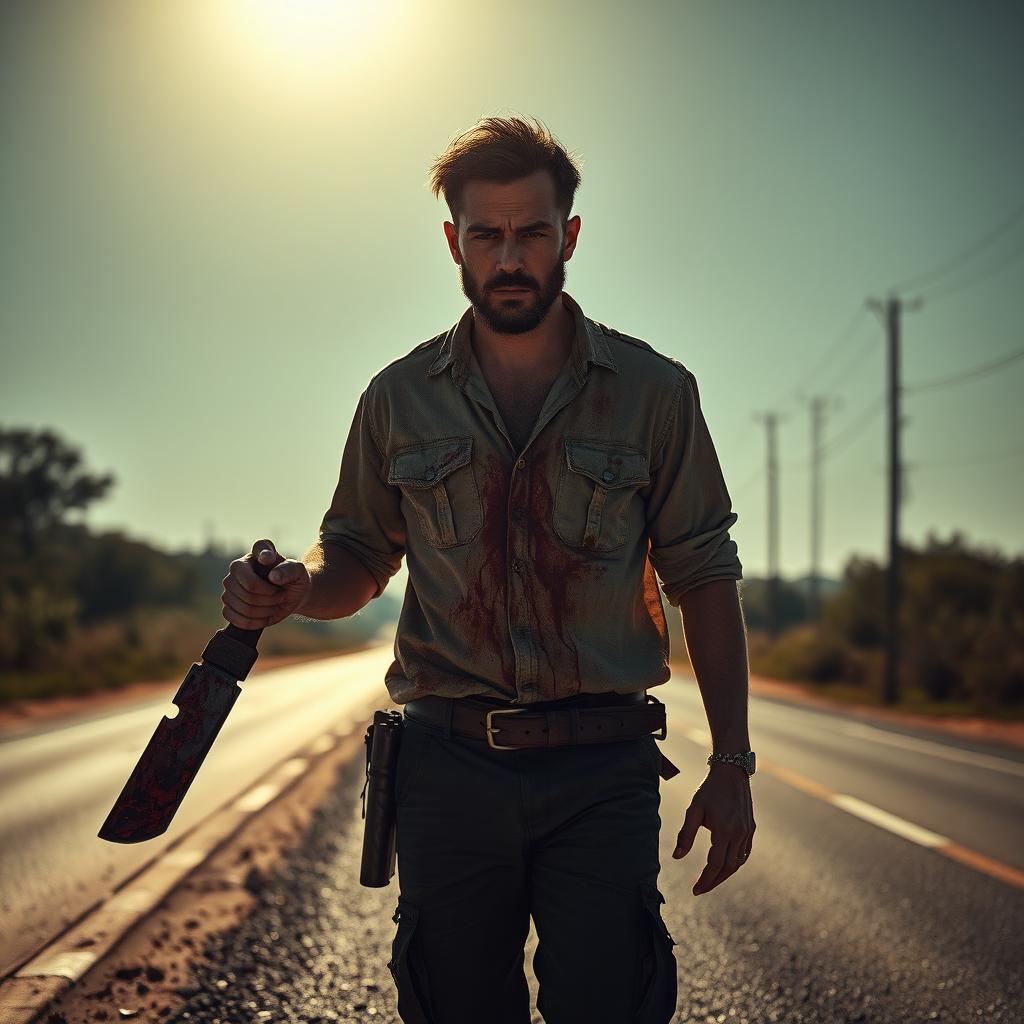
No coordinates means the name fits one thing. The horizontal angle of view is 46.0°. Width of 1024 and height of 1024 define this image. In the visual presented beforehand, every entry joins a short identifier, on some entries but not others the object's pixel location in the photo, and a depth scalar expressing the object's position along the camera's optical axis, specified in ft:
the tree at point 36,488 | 213.25
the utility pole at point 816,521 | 180.55
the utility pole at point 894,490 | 91.71
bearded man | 8.45
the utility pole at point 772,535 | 177.78
